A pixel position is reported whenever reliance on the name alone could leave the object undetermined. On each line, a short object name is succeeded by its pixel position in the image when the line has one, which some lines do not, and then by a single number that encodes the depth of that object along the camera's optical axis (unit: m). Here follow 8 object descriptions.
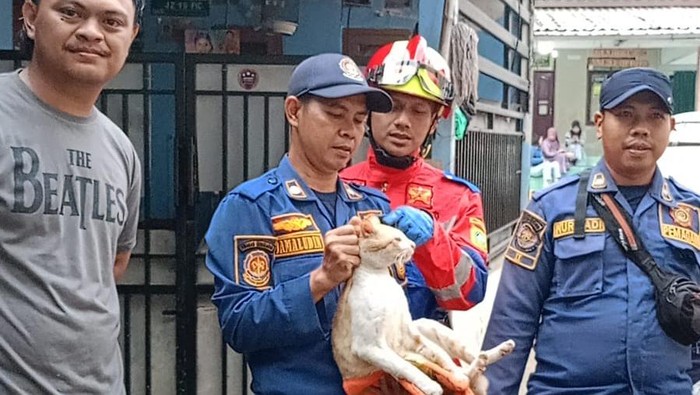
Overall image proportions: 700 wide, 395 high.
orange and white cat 1.78
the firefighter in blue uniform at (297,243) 1.84
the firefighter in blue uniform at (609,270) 2.42
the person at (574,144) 16.73
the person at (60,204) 1.69
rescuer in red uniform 2.25
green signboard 5.23
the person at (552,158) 13.98
